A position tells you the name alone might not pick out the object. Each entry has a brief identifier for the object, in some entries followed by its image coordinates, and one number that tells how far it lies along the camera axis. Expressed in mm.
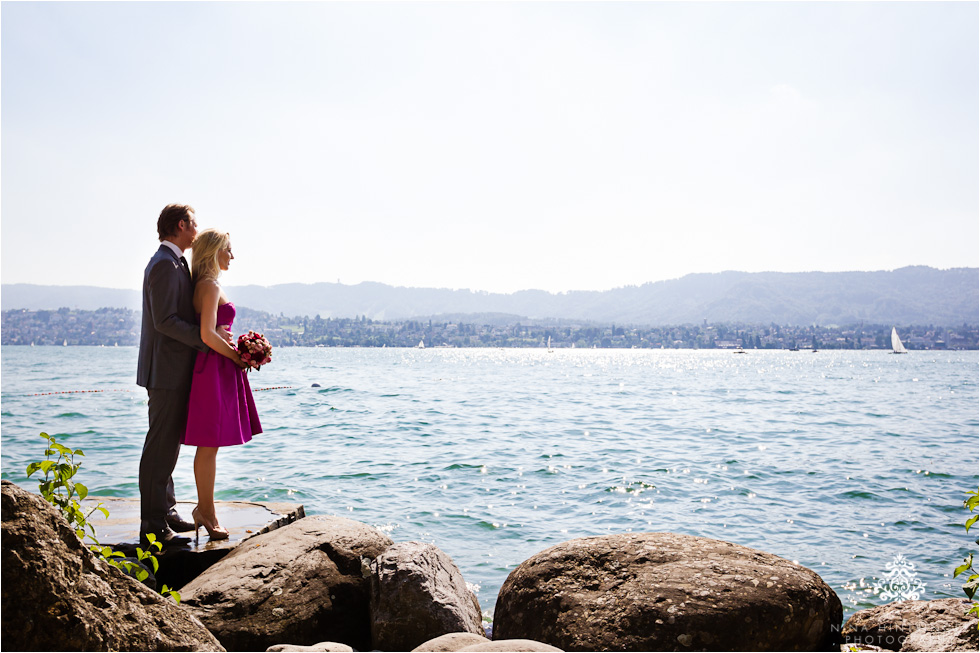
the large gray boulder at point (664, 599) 4531
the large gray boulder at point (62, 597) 2250
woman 5574
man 5512
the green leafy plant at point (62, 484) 3330
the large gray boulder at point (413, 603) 5094
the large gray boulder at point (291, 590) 4770
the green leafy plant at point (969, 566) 3288
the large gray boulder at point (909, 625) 5145
